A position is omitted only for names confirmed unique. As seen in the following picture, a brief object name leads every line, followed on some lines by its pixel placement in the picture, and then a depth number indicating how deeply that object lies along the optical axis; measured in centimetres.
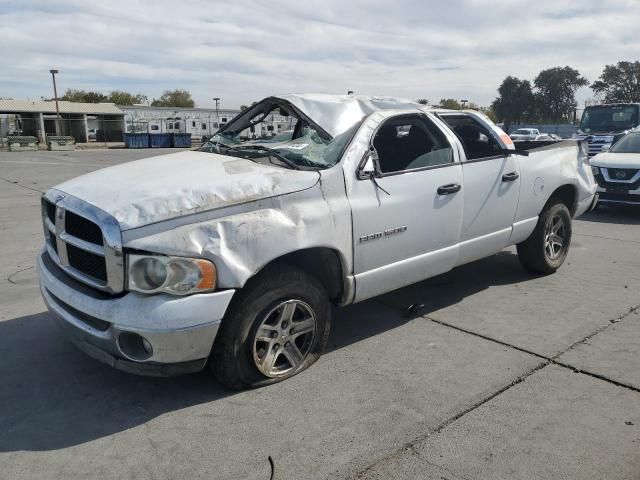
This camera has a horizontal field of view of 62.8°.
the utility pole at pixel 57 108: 4847
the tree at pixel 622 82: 6885
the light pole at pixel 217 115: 6219
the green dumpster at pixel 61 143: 4166
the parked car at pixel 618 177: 963
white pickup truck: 288
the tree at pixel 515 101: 8238
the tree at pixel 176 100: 9335
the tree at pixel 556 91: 8162
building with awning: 5316
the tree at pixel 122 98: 8818
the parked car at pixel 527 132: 3948
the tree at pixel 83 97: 8438
